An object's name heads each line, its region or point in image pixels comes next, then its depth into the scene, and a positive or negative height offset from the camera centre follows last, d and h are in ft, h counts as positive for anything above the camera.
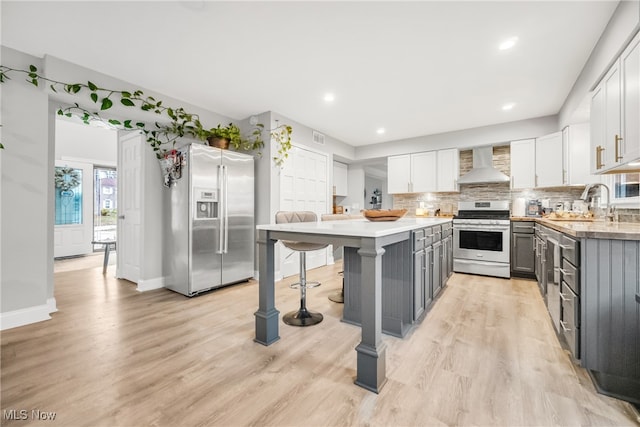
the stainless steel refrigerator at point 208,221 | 10.80 -0.35
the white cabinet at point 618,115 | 5.85 +2.41
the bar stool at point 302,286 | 8.02 -2.33
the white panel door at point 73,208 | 18.85 +0.35
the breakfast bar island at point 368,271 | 5.10 -1.12
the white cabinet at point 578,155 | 11.73 +2.56
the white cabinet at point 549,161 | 13.04 +2.56
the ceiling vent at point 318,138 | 16.00 +4.52
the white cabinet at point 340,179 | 20.63 +2.67
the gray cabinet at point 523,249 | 12.91 -1.78
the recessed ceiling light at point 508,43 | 7.58 +4.86
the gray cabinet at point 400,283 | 7.22 -1.98
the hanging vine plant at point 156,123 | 8.55 +3.84
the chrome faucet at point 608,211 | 8.09 +0.06
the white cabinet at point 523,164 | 13.94 +2.58
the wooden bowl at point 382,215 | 8.13 -0.07
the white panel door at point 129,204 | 11.94 +0.40
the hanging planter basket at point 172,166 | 11.10 +1.98
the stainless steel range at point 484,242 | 13.14 -1.45
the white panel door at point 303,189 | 13.91 +1.34
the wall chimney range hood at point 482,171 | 14.94 +2.40
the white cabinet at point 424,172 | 16.20 +2.60
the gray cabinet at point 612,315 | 4.73 -1.85
